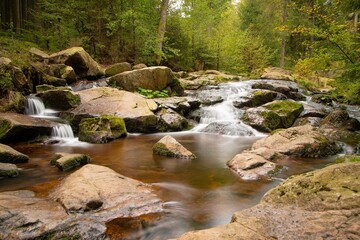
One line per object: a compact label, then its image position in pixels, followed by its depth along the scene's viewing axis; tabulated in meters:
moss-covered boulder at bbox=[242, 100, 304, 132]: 10.74
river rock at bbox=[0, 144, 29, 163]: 5.88
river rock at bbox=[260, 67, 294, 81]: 20.38
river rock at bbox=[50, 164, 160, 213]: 3.70
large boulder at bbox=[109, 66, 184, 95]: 13.38
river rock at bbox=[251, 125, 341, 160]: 6.96
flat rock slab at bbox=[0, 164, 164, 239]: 3.13
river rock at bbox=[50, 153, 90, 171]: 5.62
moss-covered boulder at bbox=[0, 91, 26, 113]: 9.11
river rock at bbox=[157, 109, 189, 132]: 10.62
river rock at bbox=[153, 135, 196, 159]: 6.97
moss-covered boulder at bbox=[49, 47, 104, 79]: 13.73
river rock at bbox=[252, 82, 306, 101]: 15.57
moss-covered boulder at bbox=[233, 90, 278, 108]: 13.31
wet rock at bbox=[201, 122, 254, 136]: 10.41
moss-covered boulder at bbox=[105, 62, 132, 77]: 15.33
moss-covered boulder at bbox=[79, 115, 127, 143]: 8.54
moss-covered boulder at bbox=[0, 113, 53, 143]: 7.61
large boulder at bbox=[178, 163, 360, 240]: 2.42
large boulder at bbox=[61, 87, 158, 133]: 9.96
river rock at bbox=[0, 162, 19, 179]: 5.19
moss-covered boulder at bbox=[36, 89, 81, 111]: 10.12
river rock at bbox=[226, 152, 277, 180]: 5.62
